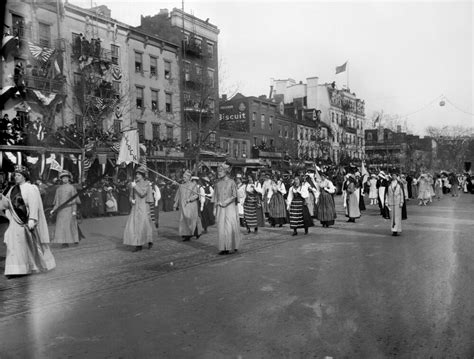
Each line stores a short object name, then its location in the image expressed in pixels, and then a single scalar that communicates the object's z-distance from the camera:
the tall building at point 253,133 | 47.00
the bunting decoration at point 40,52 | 24.48
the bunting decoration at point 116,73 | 33.22
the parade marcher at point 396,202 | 12.52
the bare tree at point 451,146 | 80.81
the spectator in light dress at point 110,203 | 21.19
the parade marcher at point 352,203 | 16.59
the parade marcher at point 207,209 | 14.66
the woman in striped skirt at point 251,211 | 13.98
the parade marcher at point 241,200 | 14.83
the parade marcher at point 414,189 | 33.31
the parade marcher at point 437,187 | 31.54
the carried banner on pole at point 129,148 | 10.25
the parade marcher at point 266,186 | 17.05
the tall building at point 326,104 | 67.31
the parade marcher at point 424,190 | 26.22
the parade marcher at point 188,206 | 12.32
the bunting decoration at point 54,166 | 20.02
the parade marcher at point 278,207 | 15.70
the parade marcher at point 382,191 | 17.65
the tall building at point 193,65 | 39.59
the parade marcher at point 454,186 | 33.78
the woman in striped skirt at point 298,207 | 13.24
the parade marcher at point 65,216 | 11.31
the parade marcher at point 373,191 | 27.96
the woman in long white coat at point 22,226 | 7.77
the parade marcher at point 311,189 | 13.63
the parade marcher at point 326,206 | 15.20
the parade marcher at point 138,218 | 10.52
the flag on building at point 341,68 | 55.42
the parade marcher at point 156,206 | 15.36
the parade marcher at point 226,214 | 9.90
